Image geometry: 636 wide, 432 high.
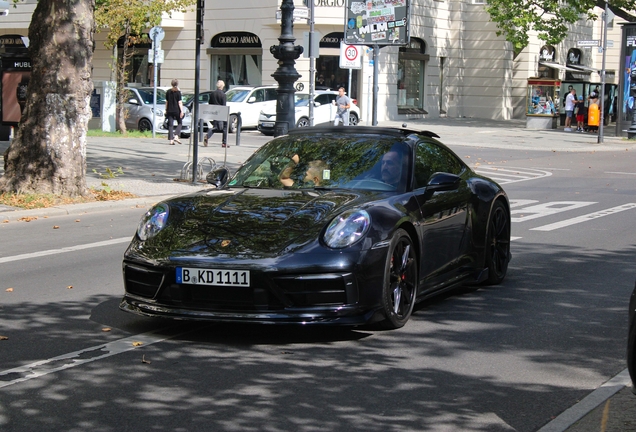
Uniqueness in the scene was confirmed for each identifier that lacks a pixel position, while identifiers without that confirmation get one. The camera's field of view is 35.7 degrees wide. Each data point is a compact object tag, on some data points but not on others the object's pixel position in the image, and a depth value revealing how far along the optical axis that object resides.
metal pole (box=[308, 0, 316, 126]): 22.76
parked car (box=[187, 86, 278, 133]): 36.00
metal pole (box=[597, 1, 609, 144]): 32.64
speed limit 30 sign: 27.19
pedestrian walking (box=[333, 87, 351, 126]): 32.84
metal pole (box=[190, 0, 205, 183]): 16.84
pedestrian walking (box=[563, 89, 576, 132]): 40.84
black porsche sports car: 6.30
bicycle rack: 18.23
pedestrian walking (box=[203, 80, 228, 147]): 27.01
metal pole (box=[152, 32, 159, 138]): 30.62
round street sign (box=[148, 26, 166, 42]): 30.42
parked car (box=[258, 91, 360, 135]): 34.72
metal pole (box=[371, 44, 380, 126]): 20.77
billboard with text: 23.27
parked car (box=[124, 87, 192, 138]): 33.34
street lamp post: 18.22
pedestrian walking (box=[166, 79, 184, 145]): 28.19
